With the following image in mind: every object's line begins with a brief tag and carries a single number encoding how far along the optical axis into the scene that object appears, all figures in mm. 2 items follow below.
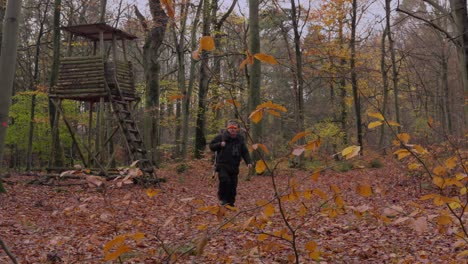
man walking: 7615
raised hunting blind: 12156
